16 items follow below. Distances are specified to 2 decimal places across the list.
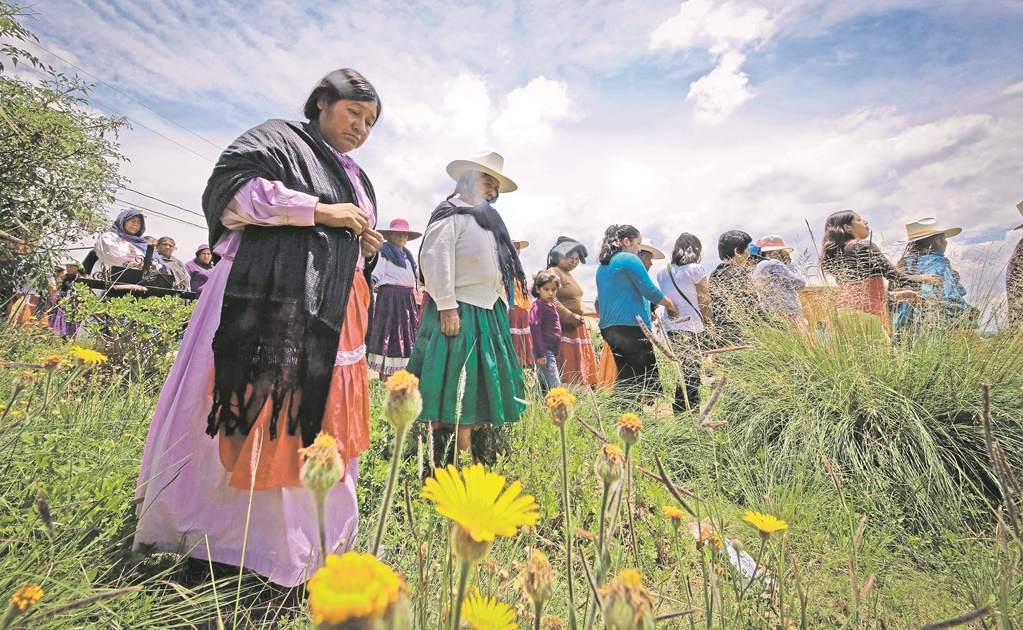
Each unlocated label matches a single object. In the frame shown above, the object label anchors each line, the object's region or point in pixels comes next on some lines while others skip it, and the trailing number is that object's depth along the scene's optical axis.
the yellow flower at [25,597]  0.56
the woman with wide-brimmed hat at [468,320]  2.65
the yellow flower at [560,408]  0.70
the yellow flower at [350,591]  0.29
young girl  5.27
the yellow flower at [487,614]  0.55
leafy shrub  3.44
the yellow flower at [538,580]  0.51
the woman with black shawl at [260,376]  1.45
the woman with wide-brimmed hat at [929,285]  3.24
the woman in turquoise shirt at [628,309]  4.34
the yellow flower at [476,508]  0.44
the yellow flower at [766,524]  0.79
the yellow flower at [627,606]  0.41
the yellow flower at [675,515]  0.88
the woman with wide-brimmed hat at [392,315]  5.57
